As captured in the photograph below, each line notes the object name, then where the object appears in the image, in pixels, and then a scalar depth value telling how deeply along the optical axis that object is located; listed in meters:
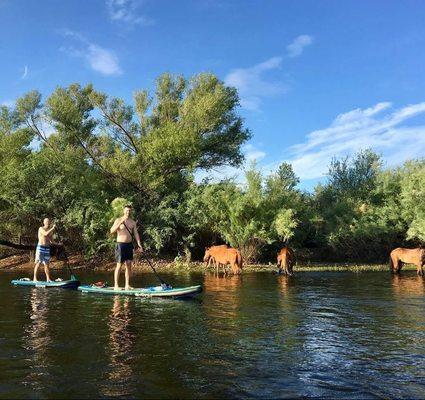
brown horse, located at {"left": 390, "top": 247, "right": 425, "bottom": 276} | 20.98
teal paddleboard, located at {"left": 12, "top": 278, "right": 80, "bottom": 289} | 15.94
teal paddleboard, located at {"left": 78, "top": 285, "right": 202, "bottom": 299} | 12.91
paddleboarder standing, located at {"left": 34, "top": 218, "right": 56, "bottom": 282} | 16.89
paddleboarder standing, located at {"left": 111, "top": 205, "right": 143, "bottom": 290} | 13.82
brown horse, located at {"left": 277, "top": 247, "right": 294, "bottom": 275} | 20.80
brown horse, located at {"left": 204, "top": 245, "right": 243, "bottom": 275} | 21.11
